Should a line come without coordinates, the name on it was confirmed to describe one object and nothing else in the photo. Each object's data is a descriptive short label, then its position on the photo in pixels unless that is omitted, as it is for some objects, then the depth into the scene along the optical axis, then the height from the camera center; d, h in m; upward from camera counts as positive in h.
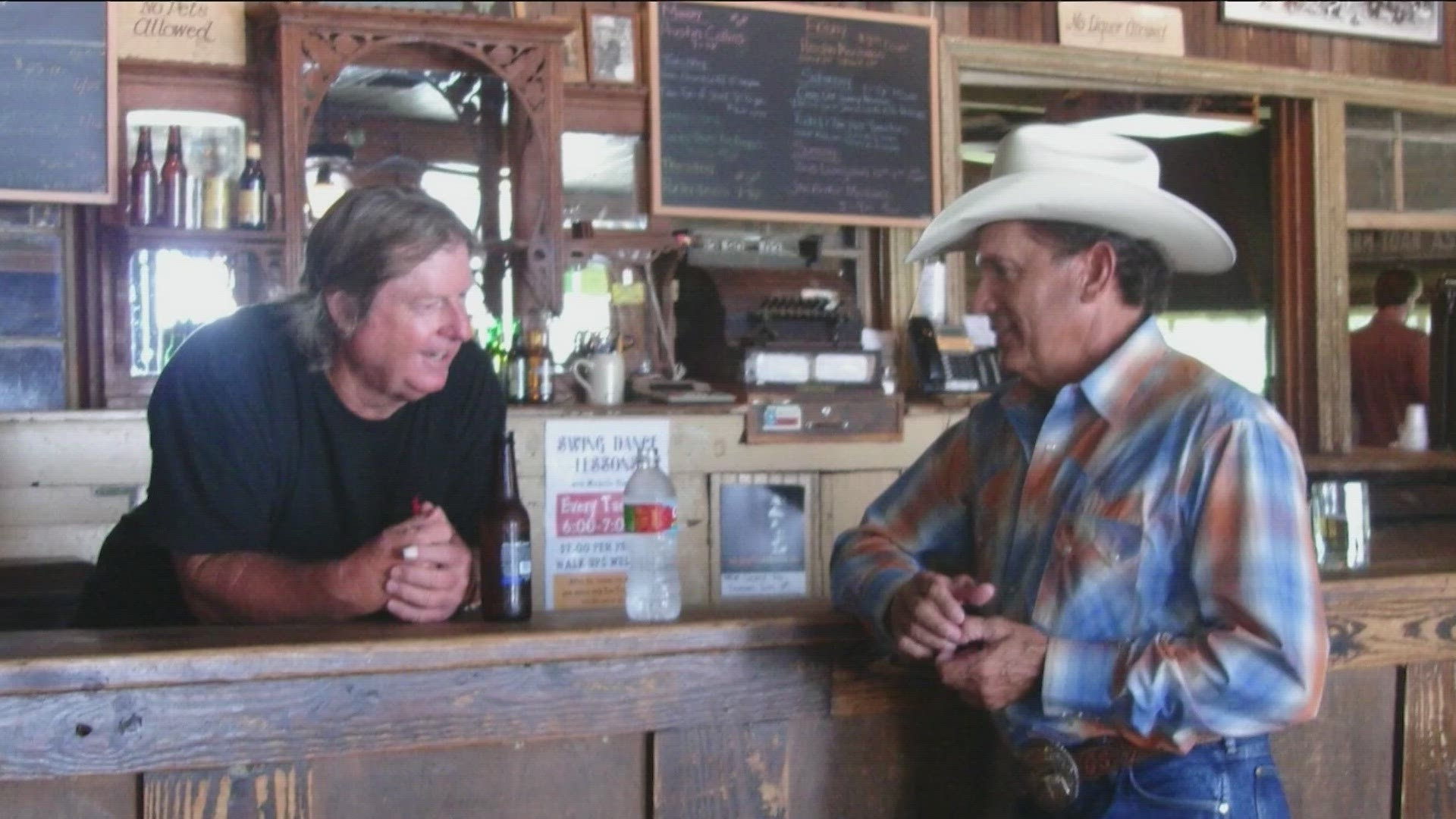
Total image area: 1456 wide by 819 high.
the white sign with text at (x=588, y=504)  4.14 -0.28
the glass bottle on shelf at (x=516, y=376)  4.16 +0.11
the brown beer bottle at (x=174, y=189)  3.92 +0.65
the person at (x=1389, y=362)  5.86 +0.15
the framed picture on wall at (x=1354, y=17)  5.25 +1.48
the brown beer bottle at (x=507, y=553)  1.98 -0.21
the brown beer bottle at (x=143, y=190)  3.88 +0.65
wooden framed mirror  3.89 +0.94
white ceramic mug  4.21 +0.10
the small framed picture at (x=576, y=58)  4.42 +1.13
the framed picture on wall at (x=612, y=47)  4.45 +1.17
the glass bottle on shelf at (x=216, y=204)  3.96 +0.61
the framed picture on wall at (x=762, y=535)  4.30 -0.40
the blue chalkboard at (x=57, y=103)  3.82 +0.88
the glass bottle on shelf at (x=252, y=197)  3.95 +0.63
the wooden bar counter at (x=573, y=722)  1.58 -0.39
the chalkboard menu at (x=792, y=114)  4.50 +0.98
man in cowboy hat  1.49 -0.16
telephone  4.54 +0.14
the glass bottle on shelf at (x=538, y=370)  4.18 +0.13
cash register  4.33 +0.18
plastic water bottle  1.90 -0.21
